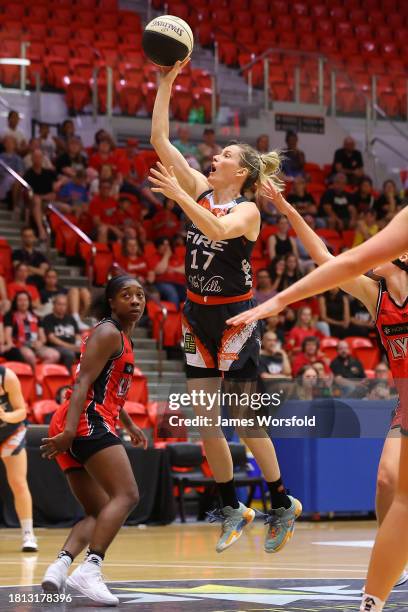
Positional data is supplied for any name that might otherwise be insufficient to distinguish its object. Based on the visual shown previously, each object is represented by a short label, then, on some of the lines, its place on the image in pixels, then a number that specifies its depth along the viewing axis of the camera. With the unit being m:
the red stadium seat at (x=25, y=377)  14.26
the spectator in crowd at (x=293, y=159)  21.45
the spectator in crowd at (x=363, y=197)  21.34
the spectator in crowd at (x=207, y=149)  19.33
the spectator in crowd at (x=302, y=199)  20.16
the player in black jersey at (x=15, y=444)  10.93
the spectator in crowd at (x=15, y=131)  18.73
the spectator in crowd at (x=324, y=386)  13.08
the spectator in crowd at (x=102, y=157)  19.41
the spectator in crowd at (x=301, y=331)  16.52
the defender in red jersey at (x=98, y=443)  6.81
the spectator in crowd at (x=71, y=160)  18.70
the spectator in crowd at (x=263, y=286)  16.97
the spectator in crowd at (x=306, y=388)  12.80
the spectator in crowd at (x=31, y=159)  18.30
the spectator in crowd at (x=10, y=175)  18.27
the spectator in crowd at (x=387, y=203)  21.08
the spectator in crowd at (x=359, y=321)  18.34
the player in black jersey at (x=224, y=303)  6.93
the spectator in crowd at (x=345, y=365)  15.84
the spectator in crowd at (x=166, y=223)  18.73
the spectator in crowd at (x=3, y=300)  14.98
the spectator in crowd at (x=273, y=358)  15.51
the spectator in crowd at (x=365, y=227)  20.03
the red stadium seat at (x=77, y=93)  20.47
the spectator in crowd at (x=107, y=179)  18.73
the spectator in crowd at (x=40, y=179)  18.08
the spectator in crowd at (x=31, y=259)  16.36
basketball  6.95
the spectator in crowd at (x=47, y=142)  19.00
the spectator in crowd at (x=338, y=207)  20.70
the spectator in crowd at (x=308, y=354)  15.80
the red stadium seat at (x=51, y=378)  14.48
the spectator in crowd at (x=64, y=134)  19.09
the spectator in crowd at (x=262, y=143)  20.59
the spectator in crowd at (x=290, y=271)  17.70
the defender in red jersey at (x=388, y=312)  6.01
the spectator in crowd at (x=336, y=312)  18.17
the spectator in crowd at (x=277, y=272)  17.55
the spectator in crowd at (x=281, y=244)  18.30
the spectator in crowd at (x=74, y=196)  18.25
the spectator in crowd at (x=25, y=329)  15.03
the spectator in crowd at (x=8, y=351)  14.39
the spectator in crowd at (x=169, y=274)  17.39
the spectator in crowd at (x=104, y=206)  18.47
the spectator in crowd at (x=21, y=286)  15.56
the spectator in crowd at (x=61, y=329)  15.30
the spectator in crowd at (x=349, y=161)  21.97
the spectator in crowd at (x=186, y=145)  19.25
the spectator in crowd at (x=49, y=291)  15.85
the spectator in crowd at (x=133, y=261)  17.27
